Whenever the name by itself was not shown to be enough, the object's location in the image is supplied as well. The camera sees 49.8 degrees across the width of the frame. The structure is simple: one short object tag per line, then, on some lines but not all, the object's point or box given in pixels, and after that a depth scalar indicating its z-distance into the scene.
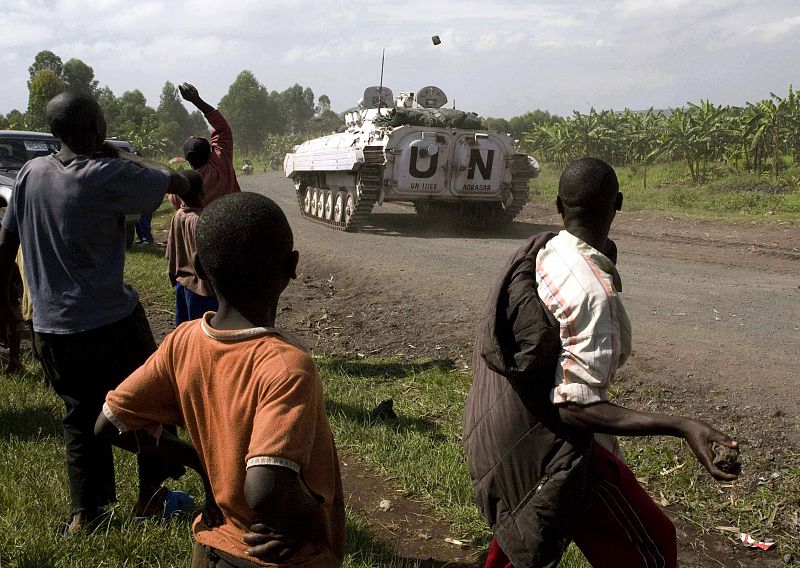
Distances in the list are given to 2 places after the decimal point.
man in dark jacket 2.23
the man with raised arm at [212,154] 5.25
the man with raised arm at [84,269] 3.23
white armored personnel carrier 14.82
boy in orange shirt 1.77
